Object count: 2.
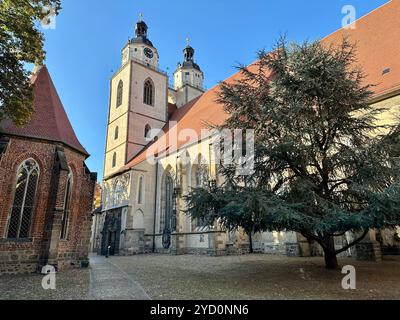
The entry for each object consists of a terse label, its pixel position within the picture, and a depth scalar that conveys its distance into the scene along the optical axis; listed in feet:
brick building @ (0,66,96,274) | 34.79
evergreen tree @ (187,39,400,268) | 24.49
